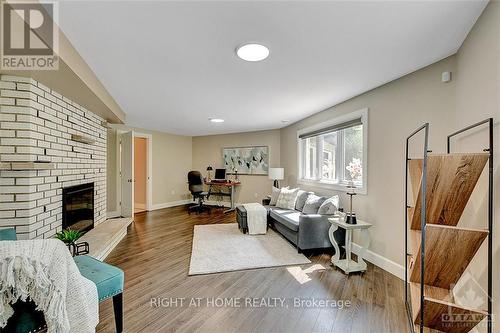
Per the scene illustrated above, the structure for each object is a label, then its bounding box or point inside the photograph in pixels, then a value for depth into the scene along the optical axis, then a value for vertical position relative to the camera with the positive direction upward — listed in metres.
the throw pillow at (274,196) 4.79 -0.67
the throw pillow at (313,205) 3.55 -0.64
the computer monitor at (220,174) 6.69 -0.28
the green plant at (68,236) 2.17 -0.71
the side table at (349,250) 2.64 -1.02
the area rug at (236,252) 2.85 -1.28
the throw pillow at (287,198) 4.34 -0.67
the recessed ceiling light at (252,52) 1.89 +1.00
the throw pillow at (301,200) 4.08 -0.65
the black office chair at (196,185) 6.07 -0.55
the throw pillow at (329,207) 3.26 -0.62
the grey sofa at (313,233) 3.18 -0.97
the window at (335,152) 3.20 +0.24
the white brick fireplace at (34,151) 2.14 +0.14
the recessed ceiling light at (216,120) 4.74 +0.98
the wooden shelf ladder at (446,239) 1.34 -0.45
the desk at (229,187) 6.25 -0.70
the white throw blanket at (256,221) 4.07 -1.03
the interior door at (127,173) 5.01 -0.19
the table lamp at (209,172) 6.96 -0.25
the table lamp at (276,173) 5.32 -0.19
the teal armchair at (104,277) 1.62 -0.85
